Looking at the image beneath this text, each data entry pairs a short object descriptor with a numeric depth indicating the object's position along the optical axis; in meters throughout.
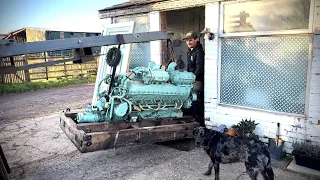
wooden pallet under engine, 3.93
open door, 6.04
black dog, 3.23
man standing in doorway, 5.73
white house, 4.20
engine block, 4.37
